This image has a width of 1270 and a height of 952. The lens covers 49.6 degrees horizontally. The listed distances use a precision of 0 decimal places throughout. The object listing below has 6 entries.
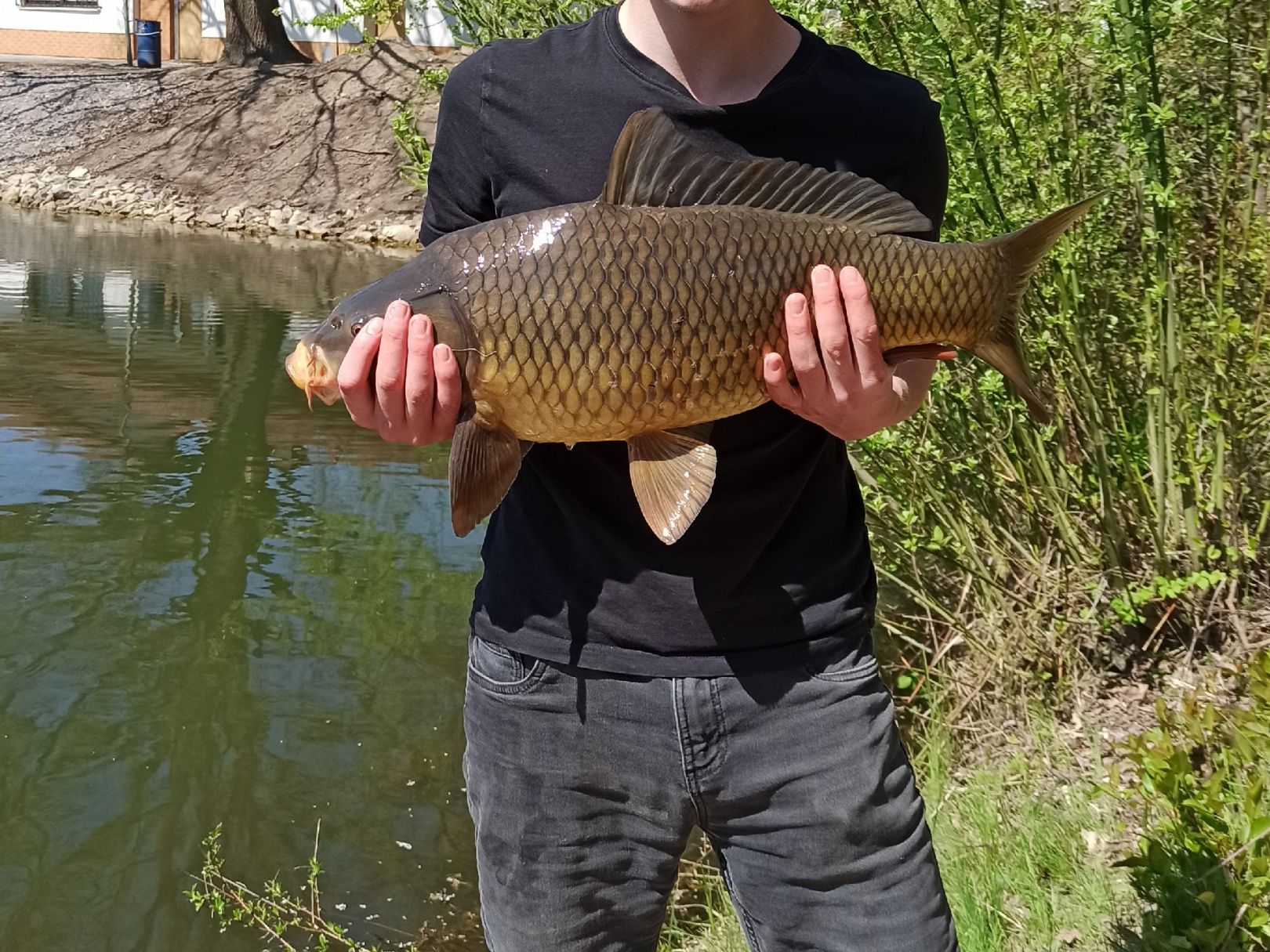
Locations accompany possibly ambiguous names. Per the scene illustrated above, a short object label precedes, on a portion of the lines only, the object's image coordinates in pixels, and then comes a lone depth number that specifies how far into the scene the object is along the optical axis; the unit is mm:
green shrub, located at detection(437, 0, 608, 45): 4371
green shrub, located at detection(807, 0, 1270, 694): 2939
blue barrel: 22906
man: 1592
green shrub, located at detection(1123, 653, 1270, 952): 2143
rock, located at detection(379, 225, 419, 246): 15039
